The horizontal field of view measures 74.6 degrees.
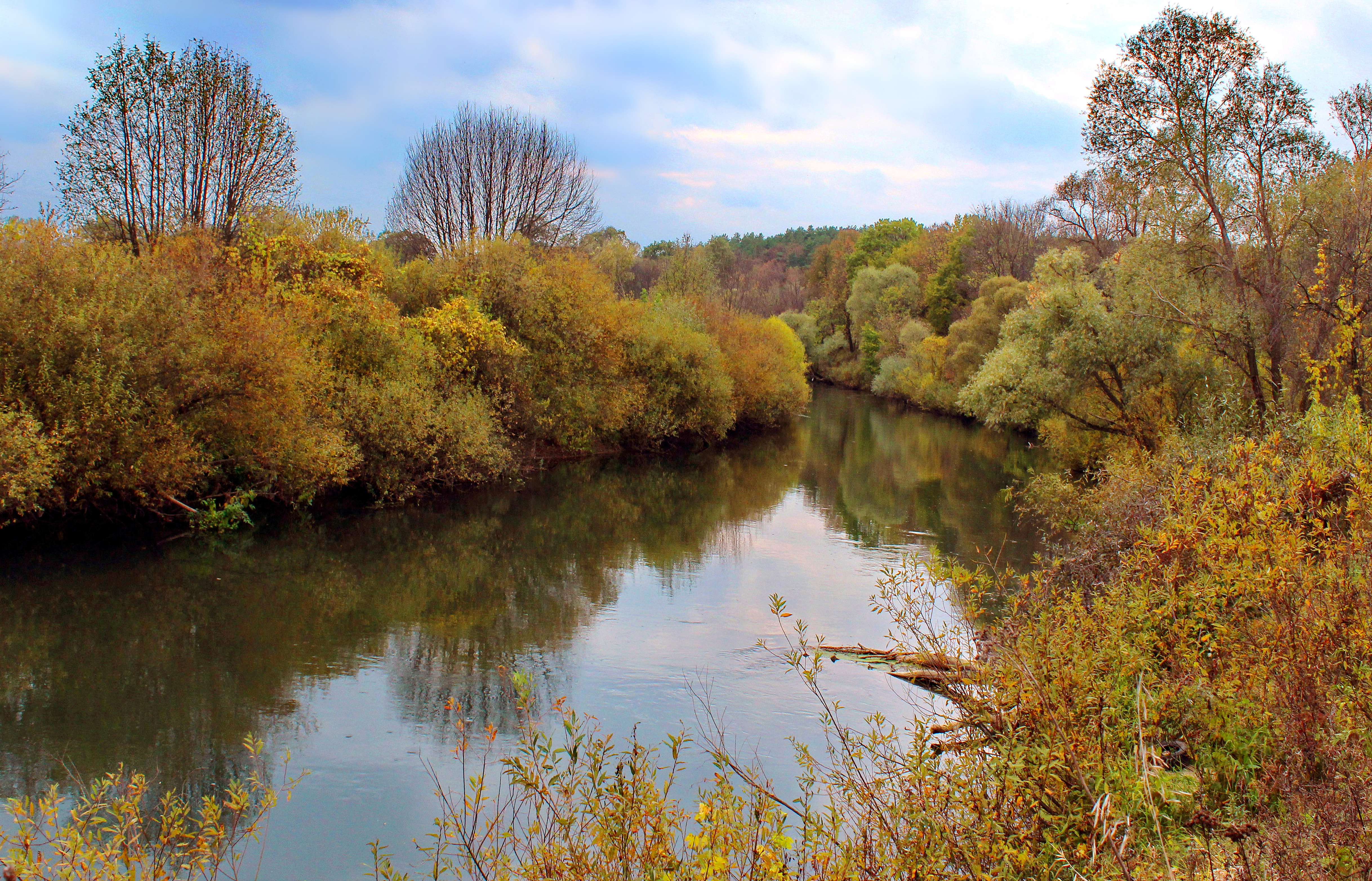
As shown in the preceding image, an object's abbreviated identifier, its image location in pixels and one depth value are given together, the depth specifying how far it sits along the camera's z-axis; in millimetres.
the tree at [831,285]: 75375
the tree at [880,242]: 78125
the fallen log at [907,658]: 5809
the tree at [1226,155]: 19719
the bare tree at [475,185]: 39812
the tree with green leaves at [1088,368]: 23609
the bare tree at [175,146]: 27109
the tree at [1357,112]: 21672
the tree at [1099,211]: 22172
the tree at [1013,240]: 58469
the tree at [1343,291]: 13328
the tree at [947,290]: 61688
